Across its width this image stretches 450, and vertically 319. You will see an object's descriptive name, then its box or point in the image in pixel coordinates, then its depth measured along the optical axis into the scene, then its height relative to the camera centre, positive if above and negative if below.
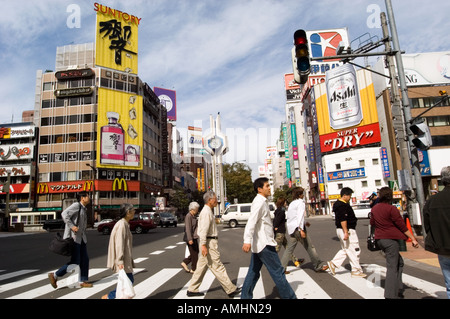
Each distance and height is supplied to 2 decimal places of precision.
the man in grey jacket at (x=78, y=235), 5.92 -0.48
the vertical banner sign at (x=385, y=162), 43.12 +4.07
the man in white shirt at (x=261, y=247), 3.99 -0.64
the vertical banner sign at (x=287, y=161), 78.12 +9.23
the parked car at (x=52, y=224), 33.22 -1.41
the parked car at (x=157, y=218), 32.95 -1.40
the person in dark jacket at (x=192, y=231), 7.01 -0.64
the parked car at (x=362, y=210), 27.89 -1.53
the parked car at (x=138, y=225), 23.31 -1.42
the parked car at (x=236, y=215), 24.81 -1.13
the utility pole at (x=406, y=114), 9.17 +2.28
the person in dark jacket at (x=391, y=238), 4.33 -0.68
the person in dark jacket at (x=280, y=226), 7.38 -0.68
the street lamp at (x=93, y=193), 44.38 +2.13
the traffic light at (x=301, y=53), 7.51 +3.45
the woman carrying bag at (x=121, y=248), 4.40 -0.59
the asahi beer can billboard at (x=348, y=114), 45.56 +12.13
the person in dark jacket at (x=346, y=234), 6.11 -0.79
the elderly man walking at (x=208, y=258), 4.97 -0.91
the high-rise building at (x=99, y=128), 47.84 +12.84
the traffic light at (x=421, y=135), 8.37 +1.46
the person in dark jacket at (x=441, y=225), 3.58 -0.42
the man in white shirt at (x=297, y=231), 6.68 -0.74
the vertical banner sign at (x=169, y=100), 87.44 +29.48
